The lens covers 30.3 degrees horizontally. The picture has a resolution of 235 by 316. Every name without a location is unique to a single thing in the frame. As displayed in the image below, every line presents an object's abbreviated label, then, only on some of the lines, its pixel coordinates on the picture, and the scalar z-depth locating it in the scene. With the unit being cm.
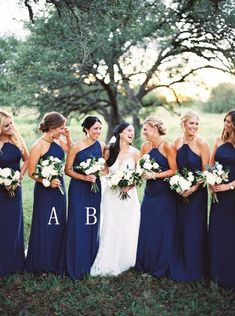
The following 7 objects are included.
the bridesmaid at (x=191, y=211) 620
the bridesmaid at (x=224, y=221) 605
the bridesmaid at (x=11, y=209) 629
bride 659
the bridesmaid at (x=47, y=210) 632
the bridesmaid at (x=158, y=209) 643
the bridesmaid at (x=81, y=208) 641
